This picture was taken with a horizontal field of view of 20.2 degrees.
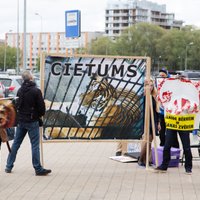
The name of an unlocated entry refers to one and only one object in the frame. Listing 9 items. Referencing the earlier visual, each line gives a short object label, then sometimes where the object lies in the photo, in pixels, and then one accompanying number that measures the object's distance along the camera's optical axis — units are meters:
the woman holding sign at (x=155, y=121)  10.04
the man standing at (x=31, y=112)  9.09
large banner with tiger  9.57
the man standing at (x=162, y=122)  10.49
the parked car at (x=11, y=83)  24.08
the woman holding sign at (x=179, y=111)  9.41
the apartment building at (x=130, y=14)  186.38
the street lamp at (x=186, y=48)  123.19
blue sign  16.70
